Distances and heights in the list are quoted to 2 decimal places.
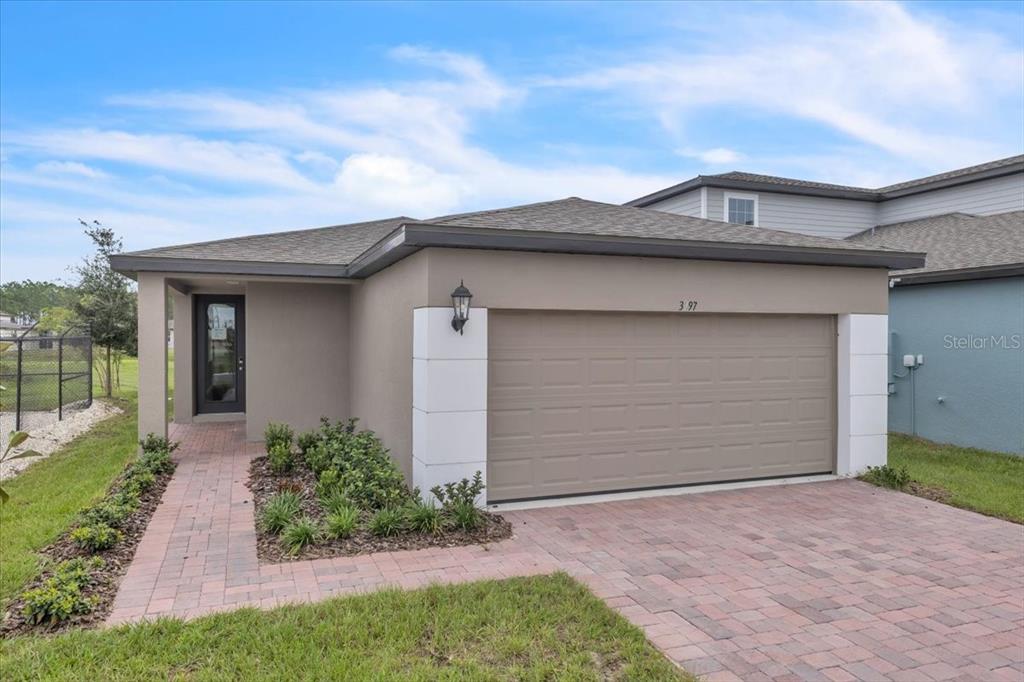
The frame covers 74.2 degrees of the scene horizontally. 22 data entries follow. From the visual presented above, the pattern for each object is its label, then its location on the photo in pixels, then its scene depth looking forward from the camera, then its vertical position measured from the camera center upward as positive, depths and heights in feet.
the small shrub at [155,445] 29.04 -4.63
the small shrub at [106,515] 19.57 -5.25
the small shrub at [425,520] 19.49 -5.32
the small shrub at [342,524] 18.90 -5.29
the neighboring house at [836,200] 48.03 +10.35
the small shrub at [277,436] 30.30 -4.53
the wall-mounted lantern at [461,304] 20.95 +1.04
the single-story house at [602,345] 22.00 -0.32
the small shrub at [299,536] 18.16 -5.41
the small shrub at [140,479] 24.11 -5.20
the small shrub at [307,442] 30.32 -4.73
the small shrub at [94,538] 17.74 -5.29
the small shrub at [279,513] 19.54 -5.19
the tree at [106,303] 54.34 +2.76
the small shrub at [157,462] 27.12 -5.09
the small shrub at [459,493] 20.67 -4.83
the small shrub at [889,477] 25.79 -5.45
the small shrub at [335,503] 20.81 -5.17
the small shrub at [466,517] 19.76 -5.28
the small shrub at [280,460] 27.94 -5.11
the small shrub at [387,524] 19.25 -5.35
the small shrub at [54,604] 13.66 -5.46
